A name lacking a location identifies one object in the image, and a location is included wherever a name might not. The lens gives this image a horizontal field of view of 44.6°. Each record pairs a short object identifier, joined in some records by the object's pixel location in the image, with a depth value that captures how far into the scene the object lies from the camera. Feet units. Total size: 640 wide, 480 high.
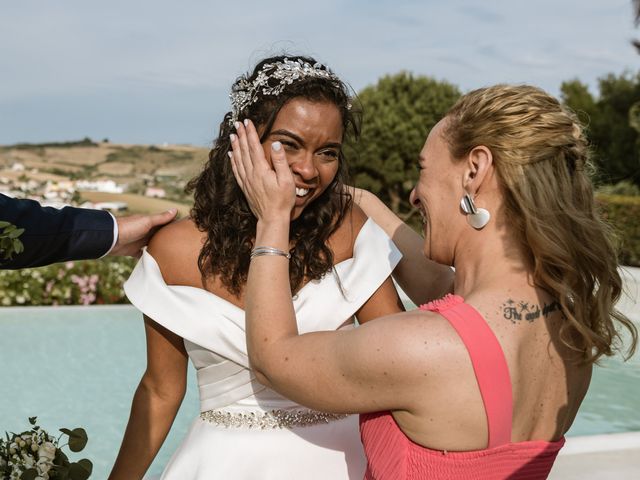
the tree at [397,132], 81.20
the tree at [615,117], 83.30
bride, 8.00
